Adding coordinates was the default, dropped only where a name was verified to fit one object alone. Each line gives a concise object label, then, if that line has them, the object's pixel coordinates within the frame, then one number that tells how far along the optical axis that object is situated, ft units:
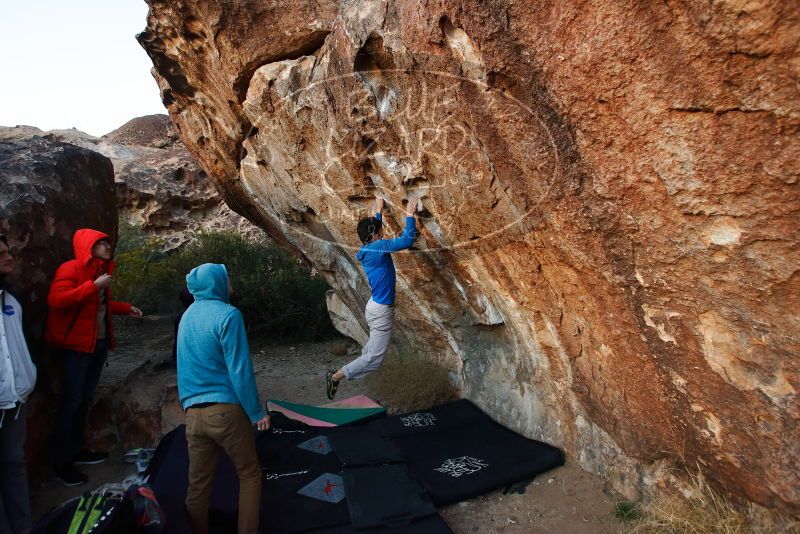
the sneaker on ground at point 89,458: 13.38
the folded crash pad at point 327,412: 14.94
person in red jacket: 12.23
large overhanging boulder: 6.61
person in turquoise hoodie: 8.57
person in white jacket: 9.25
